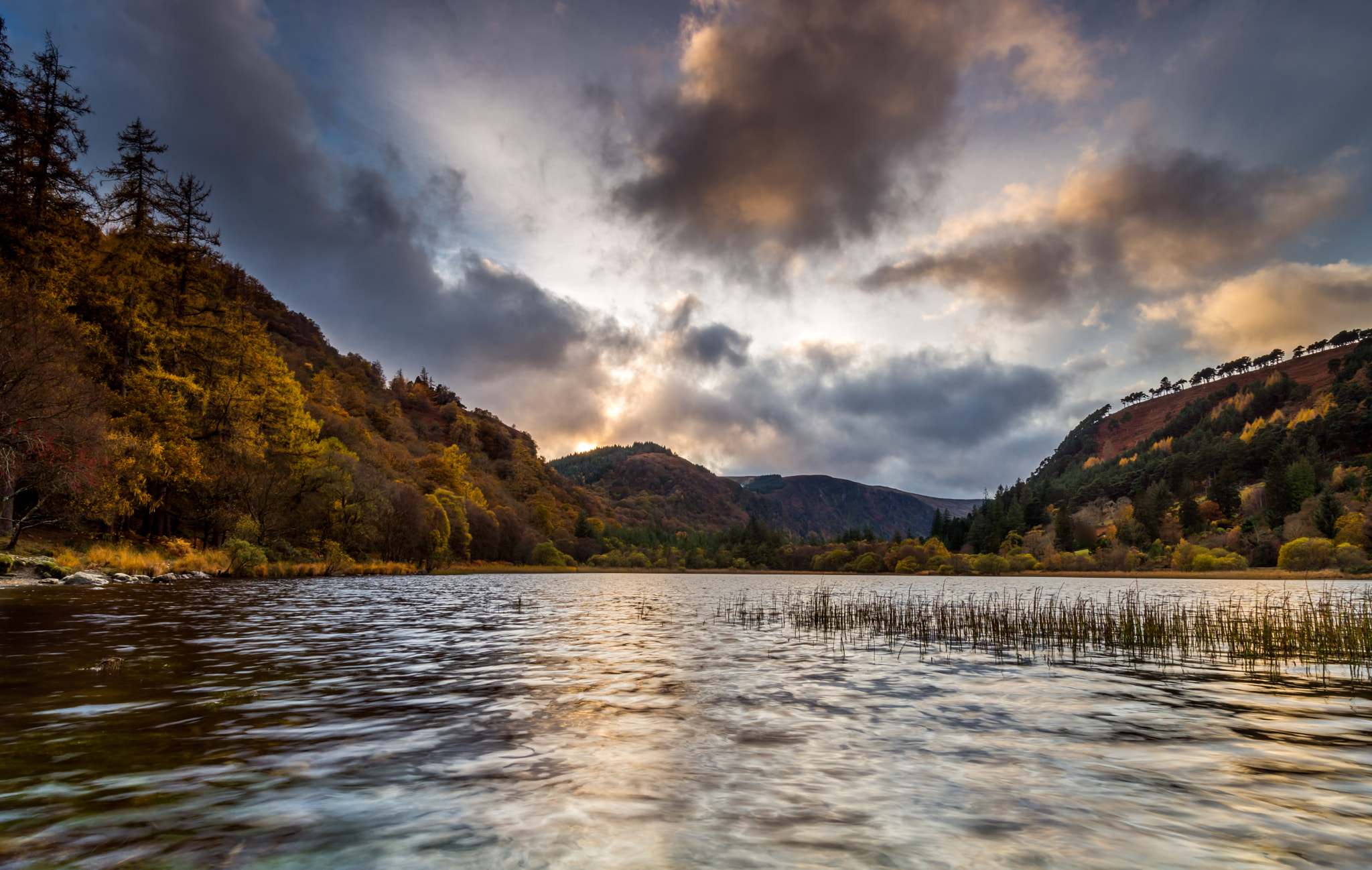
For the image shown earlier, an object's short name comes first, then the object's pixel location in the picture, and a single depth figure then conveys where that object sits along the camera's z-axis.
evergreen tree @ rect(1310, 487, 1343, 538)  109.19
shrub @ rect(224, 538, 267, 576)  45.91
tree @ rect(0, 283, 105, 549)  30.38
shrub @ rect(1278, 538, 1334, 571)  96.12
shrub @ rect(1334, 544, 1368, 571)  90.12
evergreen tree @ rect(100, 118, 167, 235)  50.66
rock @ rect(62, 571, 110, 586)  31.17
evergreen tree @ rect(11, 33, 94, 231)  41.81
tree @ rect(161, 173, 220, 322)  54.19
